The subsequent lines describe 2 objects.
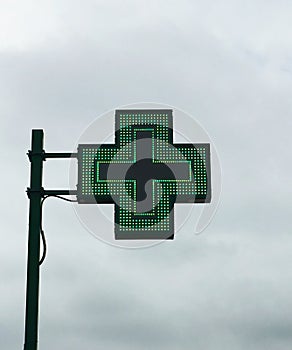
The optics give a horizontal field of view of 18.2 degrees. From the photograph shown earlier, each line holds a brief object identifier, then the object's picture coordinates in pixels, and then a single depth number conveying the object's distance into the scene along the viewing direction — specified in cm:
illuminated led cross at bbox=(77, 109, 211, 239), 1179
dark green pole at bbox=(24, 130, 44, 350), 1148
